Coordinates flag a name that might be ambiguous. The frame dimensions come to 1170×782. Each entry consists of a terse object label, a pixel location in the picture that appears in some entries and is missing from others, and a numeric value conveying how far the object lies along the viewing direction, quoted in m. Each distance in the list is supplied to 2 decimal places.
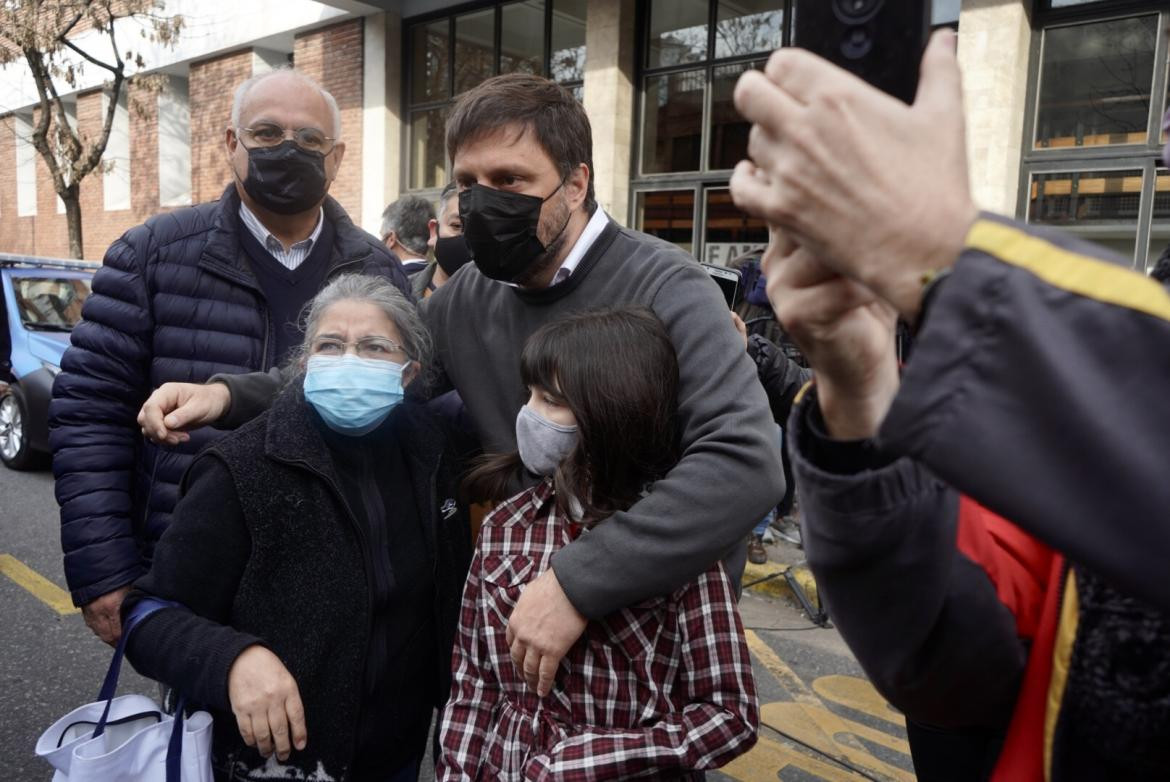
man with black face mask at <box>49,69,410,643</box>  2.20
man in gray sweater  1.61
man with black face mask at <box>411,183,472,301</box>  3.69
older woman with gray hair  1.74
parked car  7.37
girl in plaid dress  1.60
